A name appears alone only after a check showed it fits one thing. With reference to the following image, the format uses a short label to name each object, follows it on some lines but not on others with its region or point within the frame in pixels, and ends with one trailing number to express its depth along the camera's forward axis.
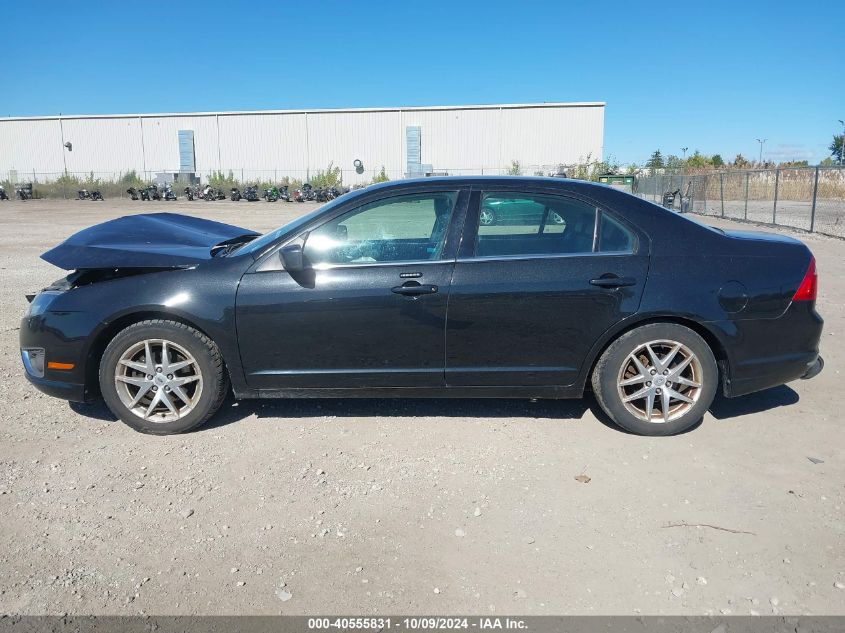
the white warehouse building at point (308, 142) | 48.56
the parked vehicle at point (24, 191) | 45.69
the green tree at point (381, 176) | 50.15
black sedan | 4.04
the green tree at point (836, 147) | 90.94
